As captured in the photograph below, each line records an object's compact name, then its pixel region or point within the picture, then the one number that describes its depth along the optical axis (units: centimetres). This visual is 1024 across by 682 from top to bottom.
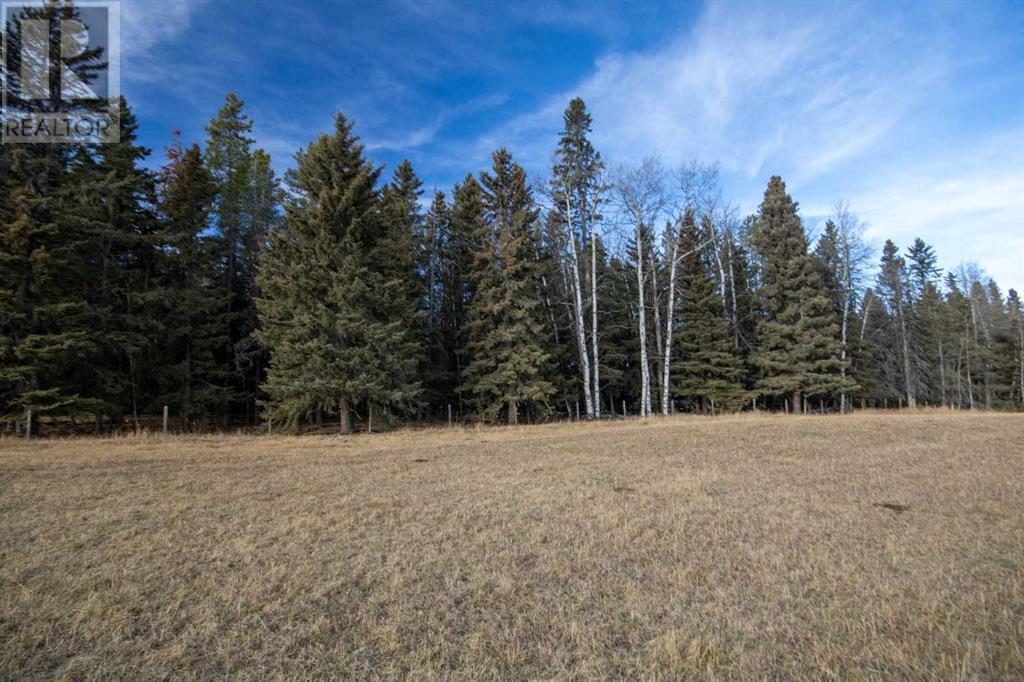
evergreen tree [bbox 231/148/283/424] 2652
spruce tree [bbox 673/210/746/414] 2920
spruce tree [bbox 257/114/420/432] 1869
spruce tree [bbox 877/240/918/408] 3447
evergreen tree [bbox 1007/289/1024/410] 4294
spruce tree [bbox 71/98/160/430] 1917
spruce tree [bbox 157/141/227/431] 2275
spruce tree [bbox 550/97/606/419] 2581
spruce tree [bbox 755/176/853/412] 2850
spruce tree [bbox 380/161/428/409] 2191
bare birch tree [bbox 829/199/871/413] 3171
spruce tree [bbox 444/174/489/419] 2838
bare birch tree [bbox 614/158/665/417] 2409
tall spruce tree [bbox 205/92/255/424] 2669
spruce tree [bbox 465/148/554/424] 2291
